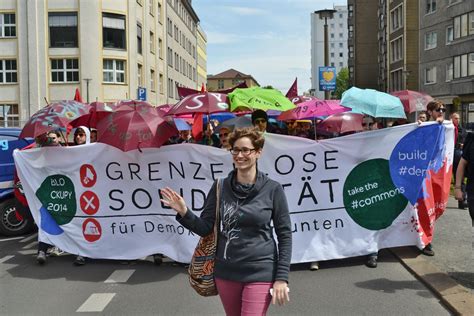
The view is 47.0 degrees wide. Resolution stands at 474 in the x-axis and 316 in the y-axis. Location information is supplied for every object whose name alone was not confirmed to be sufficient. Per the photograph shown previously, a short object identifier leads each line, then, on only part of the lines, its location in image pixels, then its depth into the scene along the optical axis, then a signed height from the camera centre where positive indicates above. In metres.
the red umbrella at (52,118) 7.60 +0.22
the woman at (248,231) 3.34 -0.63
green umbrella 8.16 +0.47
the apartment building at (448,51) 42.00 +6.49
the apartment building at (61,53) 42.88 +6.43
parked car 9.49 -1.22
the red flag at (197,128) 10.05 +0.07
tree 125.00 +11.25
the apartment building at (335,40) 163.00 +26.79
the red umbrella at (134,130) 6.75 +0.03
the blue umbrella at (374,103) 8.29 +0.40
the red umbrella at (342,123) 9.98 +0.12
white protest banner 7.02 -0.78
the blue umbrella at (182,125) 11.41 +0.15
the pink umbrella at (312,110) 9.43 +0.35
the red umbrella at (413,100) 10.63 +0.57
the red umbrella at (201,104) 7.94 +0.41
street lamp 21.00 +4.52
